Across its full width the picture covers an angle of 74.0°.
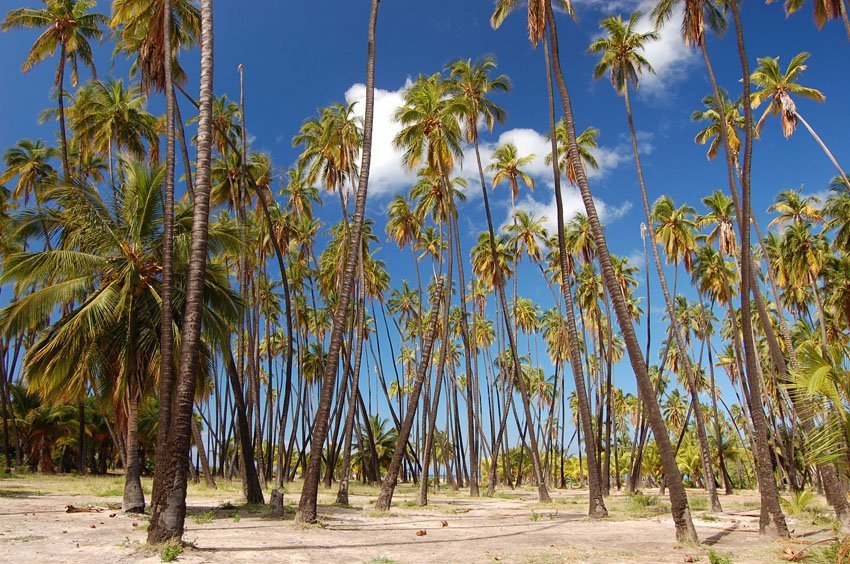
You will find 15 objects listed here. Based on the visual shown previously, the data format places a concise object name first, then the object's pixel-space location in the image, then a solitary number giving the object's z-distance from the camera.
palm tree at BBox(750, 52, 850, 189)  22.22
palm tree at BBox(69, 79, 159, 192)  23.98
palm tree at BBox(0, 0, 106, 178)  22.58
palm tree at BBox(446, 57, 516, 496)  26.06
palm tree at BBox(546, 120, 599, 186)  27.61
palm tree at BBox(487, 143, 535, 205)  30.72
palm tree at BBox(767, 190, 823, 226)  33.69
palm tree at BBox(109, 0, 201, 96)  15.13
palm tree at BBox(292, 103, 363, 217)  25.28
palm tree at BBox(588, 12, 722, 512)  21.25
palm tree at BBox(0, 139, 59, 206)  31.72
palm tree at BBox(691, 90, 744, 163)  23.19
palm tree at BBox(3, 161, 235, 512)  13.36
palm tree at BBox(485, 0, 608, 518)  17.06
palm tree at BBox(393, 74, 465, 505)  24.11
